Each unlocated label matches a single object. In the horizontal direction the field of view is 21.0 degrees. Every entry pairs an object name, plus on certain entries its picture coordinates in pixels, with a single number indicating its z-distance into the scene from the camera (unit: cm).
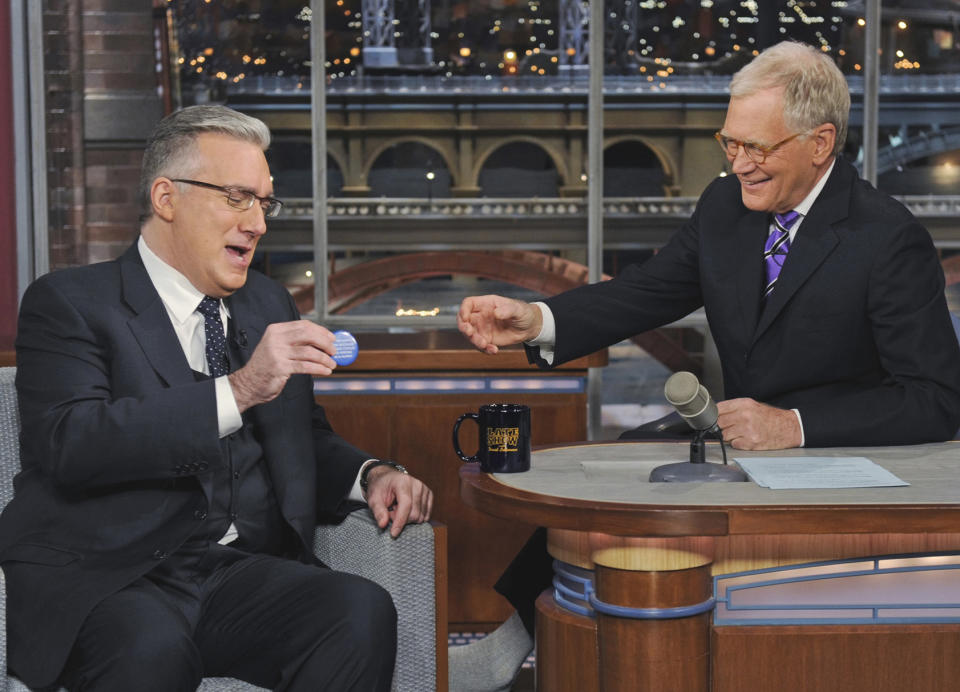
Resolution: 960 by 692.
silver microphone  355
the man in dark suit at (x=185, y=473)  358
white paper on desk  356
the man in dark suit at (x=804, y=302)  388
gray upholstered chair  371
